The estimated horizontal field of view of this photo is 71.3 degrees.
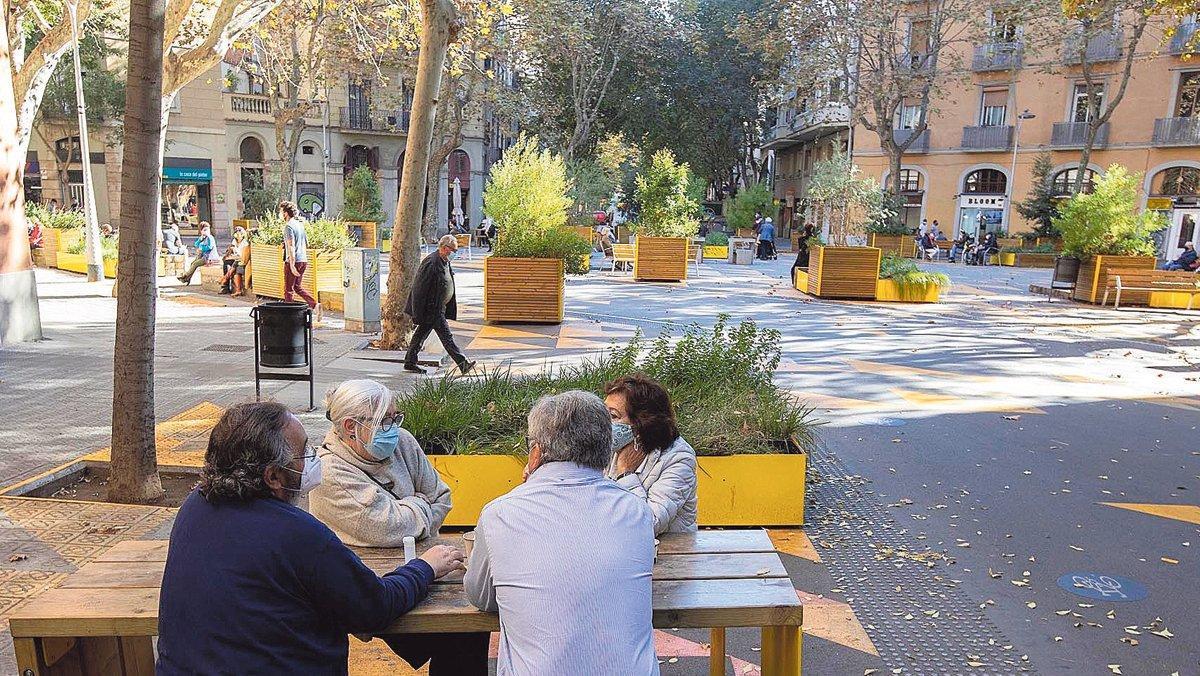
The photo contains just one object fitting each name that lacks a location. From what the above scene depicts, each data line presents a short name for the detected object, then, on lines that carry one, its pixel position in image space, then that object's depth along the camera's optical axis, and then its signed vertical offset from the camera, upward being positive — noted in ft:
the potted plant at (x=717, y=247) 104.22 -2.15
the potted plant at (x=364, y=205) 87.71 +1.20
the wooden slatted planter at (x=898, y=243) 111.75 -0.87
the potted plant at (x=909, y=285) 59.88 -3.40
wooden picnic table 8.31 -4.00
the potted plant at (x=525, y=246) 44.27 -1.27
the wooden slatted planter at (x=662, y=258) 69.87 -2.49
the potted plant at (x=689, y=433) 16.25 -4.28
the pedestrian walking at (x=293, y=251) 42.83 -1.95
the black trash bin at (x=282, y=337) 23.97 -3.56
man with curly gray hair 7.06 -3.08
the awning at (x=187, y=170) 125.80 +5.81
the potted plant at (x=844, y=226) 59.31 +0.69
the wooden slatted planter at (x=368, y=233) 87.20 -1.77
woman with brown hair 11.35 -3.09
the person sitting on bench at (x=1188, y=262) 69.46 -1.12
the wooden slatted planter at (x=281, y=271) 48.32 -3.41
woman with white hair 9.98 -3.17
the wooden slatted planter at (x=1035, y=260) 106.73 -2.31
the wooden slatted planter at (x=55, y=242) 68.69 -3.13
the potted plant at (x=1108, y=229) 58.65 +1.10
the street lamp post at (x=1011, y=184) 128.57 +8.84
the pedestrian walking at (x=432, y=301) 31.40 -3.12
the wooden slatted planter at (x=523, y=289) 44.21 -3.52
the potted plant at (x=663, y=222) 69.97 +0.46
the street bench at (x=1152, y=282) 58.34 -2.44
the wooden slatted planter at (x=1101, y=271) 58.90 -1.88
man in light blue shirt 7.11 -2.98
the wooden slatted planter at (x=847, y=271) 59.21 -2.58
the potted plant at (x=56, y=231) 69.10 -2.20
